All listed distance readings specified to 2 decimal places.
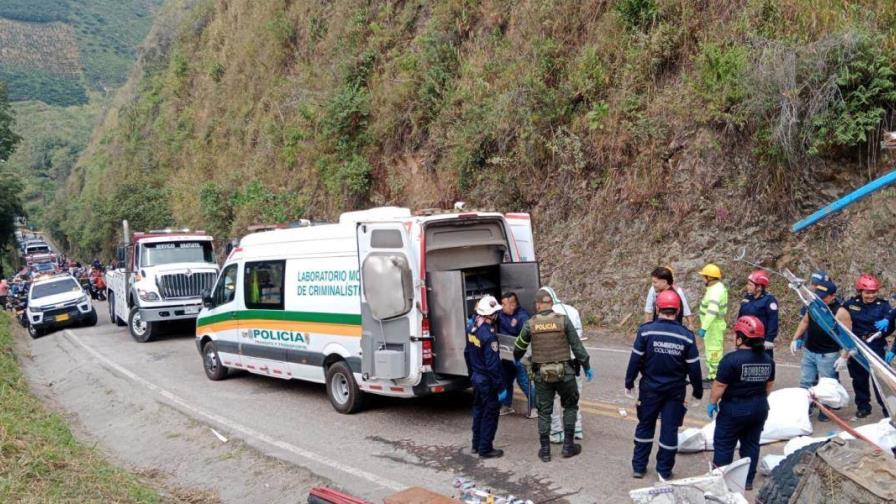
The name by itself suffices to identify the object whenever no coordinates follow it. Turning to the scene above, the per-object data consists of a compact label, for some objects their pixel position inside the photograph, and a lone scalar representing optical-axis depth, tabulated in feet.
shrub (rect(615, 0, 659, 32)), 47.88
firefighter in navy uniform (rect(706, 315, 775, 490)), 16.71
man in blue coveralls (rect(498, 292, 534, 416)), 23.75
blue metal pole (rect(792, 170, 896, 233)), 15.76
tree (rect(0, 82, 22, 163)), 141.08
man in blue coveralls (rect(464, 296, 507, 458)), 21.53
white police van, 24.43
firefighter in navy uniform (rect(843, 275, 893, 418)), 22.39
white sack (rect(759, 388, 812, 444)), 20.67
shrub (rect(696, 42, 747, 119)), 39.68
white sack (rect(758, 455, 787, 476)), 17.81
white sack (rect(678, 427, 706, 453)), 20.36
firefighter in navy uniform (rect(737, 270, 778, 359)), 24.35
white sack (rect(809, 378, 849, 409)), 22.57
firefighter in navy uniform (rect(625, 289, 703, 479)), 18.04
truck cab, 54.29
